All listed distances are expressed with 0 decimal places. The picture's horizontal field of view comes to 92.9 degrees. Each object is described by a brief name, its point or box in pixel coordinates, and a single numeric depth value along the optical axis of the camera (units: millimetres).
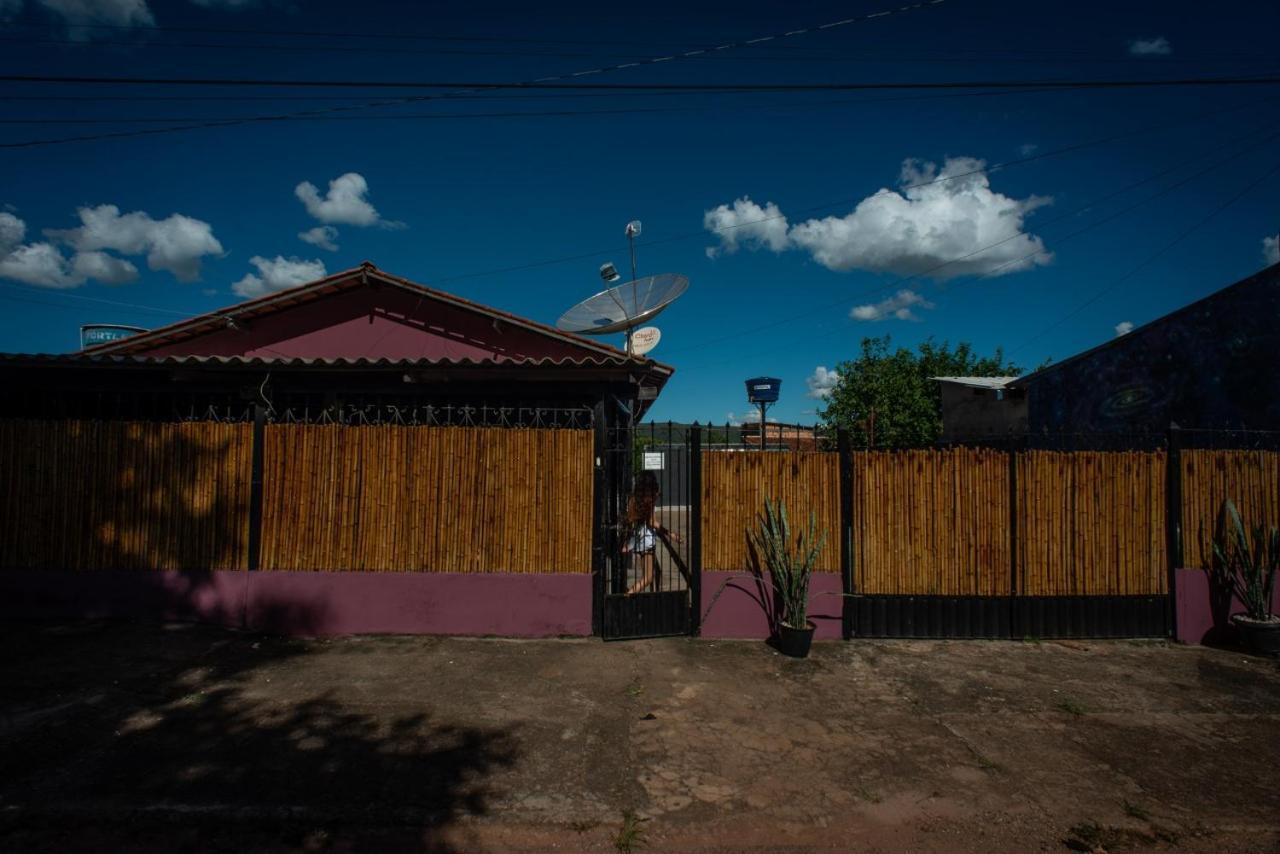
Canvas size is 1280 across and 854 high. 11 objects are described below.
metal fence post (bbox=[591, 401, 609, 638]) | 6062
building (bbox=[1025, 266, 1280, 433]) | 8500
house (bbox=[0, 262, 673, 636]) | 6031
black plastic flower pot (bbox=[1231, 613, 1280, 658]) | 5844
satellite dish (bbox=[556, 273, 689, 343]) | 10846
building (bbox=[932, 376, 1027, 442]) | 15312
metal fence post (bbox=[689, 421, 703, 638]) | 6164
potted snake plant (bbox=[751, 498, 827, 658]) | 5770
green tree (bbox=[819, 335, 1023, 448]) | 28984
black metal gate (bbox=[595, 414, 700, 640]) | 6074
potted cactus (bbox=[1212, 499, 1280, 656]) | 5891
